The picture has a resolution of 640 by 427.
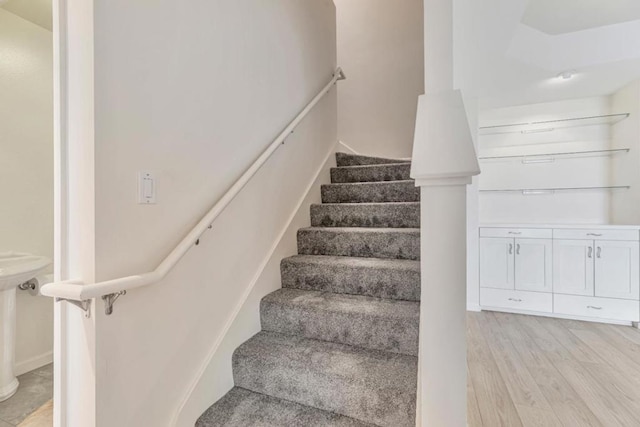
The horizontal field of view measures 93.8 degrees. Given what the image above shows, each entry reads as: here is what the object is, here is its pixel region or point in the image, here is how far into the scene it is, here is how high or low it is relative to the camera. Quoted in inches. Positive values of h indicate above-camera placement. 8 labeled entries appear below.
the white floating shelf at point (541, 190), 137.3 +9.4
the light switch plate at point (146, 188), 40.8 +3.3
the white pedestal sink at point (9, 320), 69.1 -25.9
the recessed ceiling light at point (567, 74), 113.0 +51.7
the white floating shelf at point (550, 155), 135.0 +25.7
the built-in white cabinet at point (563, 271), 115.3 -25.7
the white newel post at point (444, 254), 35.5 -5.3
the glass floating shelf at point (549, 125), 134.1 +40.4
